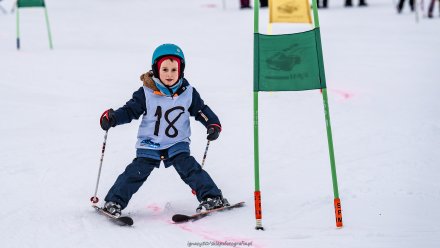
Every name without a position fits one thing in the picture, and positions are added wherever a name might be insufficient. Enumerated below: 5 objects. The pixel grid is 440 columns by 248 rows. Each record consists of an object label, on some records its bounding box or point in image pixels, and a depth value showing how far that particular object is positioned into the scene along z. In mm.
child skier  9367
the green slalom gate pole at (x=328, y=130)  8398
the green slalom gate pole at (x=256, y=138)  8383
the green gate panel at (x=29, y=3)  24489
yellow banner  18234
